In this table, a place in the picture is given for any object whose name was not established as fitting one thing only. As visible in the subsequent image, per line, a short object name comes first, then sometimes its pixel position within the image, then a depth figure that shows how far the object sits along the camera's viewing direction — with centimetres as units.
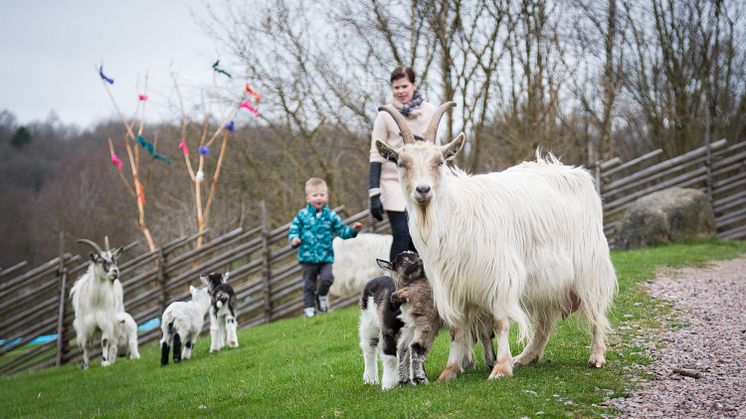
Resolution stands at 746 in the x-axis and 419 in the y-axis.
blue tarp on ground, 2430
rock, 1297
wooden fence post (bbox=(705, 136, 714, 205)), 1410
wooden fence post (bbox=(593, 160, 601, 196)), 1372
